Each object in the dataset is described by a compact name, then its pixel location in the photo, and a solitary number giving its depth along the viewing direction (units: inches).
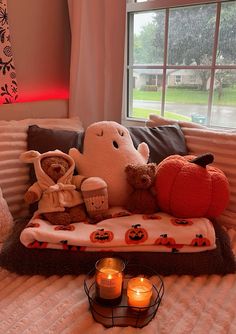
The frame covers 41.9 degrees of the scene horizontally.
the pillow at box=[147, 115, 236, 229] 49.0
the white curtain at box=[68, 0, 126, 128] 63.9
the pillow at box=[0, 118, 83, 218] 49.3
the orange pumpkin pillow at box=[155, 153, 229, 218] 43.1
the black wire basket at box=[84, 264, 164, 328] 30.9
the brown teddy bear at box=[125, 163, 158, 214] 45.4
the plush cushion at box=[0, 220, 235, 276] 38.3
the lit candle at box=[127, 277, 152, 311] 32.1
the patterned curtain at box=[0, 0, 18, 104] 56.5
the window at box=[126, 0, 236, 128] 60.9
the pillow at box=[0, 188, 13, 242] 43.4
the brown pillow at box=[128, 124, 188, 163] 52.6
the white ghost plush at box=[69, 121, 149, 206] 47.0
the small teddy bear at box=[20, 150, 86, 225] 44.0
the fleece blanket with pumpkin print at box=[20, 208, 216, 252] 39.0
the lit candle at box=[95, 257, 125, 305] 32.3
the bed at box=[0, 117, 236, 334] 30.7
